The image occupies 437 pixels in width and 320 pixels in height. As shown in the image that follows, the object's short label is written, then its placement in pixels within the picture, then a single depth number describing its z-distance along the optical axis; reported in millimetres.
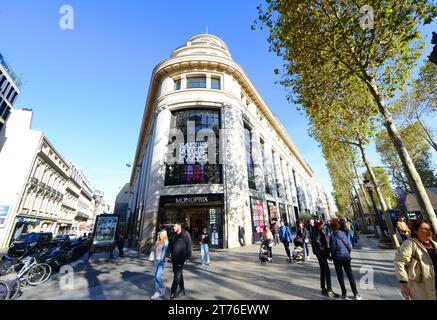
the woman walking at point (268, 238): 8195
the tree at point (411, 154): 20953
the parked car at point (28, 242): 12969
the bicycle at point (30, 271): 6707
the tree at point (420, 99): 12797
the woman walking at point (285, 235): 8047
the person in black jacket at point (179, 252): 4543
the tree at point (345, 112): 9484
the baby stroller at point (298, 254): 8008
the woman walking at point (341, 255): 4148
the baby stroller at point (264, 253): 8141
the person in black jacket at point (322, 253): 4430
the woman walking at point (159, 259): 4763
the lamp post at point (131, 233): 21570
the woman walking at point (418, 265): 2711
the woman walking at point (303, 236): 8287
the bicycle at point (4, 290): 5164
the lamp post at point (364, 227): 21398
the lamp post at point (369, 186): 13245
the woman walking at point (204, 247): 8344
